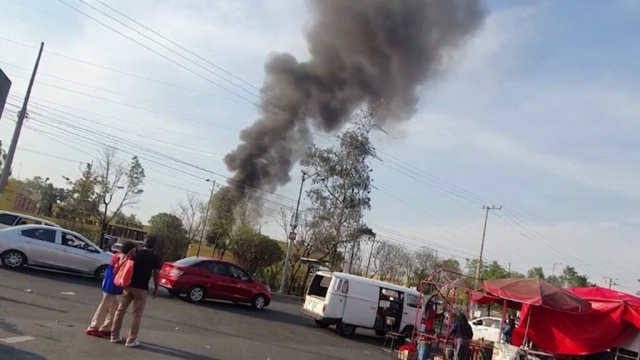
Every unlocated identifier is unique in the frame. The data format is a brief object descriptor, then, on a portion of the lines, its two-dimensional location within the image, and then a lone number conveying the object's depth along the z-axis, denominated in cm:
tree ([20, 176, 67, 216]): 5514
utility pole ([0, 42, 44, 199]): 2147
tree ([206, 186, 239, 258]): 3497
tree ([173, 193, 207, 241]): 3825
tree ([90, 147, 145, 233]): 3566
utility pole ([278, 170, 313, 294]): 3070
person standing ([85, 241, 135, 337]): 881
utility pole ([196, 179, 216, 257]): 3838
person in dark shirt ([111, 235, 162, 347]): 846
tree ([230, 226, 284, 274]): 3161
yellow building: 3222
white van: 1695
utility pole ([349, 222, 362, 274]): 3425
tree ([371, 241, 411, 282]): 4828
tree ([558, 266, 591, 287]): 5809
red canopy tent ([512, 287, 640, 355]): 1402
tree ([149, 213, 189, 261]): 2997
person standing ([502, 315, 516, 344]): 1612
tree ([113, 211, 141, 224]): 4505
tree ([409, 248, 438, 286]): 4909
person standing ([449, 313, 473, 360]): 1257
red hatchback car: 1652
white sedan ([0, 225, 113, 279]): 1552
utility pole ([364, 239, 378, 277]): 4626
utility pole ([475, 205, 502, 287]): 4259
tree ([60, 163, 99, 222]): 3559
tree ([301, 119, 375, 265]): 3403
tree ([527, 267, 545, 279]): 5866
